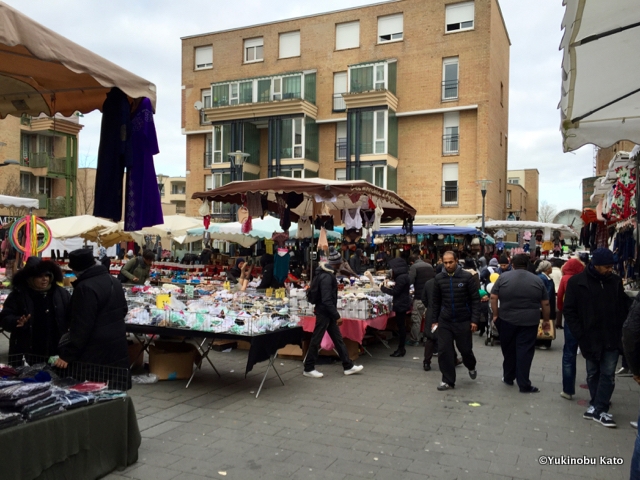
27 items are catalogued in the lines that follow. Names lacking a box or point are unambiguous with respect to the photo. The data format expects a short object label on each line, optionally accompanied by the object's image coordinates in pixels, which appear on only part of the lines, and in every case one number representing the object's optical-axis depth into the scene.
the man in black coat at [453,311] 7.20
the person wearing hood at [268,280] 12.15
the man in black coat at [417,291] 10.36
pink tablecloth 8.70
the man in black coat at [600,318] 5.74
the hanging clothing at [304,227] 12.68
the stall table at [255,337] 6.52
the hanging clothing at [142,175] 4.28
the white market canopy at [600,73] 3.80
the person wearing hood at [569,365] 6.57
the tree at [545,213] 72.31
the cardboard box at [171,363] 7.55
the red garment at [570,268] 8.63
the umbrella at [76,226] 16.11
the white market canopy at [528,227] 24.50
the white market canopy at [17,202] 10.48
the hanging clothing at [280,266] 11.88
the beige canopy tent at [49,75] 3.13
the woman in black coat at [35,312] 5.38
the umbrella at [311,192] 9.56
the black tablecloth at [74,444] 3.50
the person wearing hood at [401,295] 9.45
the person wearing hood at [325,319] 7.79
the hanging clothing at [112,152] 4.30
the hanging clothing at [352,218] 12.03
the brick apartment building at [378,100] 30.66
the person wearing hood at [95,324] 4.79
